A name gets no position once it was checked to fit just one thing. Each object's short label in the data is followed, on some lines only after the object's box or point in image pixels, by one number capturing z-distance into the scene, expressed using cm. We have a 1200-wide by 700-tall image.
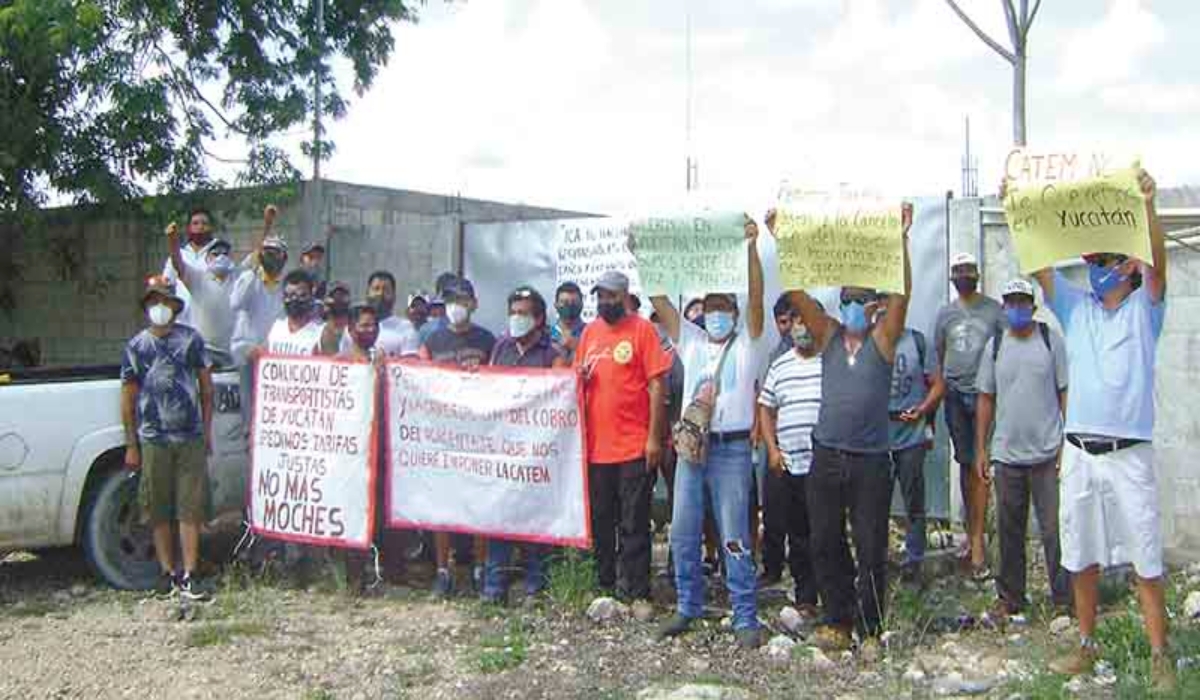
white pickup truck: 709
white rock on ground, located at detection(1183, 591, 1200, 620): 635
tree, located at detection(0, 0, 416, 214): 1188
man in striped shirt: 638
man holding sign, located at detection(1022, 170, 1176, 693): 527
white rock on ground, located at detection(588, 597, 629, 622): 664
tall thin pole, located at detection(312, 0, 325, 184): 1262
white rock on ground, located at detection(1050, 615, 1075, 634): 628
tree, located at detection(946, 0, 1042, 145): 1316
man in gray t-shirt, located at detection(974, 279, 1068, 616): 654
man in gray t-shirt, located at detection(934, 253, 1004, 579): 745
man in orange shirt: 668
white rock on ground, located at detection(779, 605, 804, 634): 638
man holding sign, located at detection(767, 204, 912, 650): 587
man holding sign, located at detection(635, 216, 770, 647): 627
